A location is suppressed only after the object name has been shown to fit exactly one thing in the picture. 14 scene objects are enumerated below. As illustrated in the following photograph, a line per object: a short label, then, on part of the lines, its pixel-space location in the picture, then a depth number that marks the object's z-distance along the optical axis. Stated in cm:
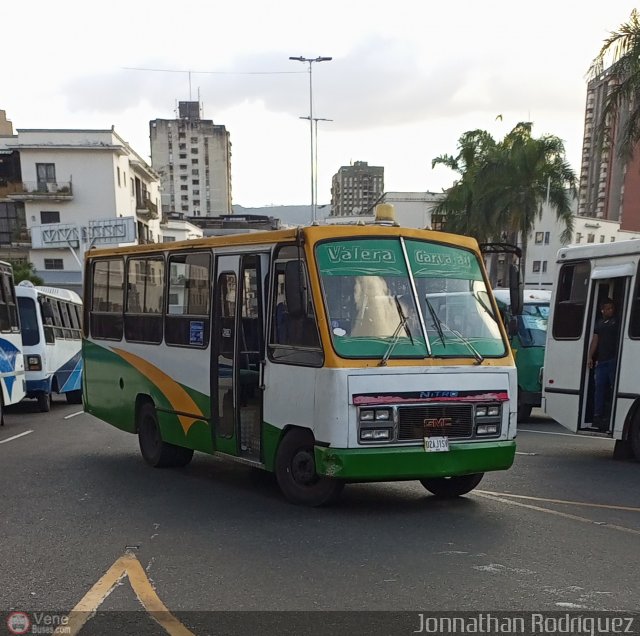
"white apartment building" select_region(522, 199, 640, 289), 6519
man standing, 956
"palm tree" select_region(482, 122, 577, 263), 3594
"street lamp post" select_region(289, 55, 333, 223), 4090
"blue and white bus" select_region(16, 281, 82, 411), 1617
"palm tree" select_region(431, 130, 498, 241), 3719
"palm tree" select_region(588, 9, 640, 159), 1661
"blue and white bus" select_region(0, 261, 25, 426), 1255
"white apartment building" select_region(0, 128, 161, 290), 5103
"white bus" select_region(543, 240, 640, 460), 916
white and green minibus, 609
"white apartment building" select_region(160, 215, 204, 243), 6750
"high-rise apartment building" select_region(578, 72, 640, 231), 8012
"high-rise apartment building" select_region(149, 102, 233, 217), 13375
